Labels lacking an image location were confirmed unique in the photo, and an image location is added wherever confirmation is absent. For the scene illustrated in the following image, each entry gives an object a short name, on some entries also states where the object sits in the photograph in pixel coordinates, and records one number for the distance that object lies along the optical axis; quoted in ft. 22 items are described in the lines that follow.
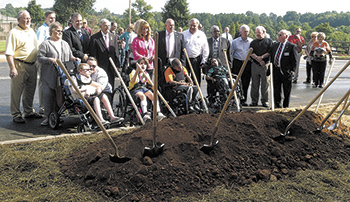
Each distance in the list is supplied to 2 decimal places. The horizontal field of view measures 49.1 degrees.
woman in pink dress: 26.03
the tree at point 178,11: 203.72
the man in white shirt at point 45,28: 27.43
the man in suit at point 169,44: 28.28
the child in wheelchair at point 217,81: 27.22
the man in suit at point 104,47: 28.12
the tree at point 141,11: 255.09
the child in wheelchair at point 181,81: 24.97
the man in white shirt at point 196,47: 29.84
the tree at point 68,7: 210.59
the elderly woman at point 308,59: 47.29
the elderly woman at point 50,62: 22.76
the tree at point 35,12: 208.07
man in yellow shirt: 22.86
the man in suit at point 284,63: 29.07
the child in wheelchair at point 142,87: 22.66
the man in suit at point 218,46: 31.89
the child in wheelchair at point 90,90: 21.39
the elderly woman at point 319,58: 43.45
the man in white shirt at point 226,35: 47.96
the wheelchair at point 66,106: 21.07
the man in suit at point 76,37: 26.27
